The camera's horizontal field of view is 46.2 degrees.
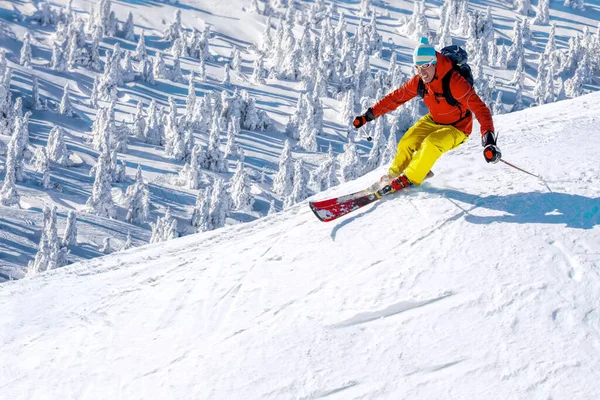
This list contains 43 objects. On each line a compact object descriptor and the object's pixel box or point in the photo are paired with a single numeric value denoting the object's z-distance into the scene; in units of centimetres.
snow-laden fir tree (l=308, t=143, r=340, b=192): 9069
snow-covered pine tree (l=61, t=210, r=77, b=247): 7012
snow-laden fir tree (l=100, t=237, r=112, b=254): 7212
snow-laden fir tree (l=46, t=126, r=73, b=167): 9006
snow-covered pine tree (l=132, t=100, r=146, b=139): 10325
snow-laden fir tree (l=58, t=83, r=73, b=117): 10525
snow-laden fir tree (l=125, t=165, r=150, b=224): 8112
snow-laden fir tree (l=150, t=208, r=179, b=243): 7306
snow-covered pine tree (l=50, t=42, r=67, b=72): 11800
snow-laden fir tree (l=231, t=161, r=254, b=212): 8488
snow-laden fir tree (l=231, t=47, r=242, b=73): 12850
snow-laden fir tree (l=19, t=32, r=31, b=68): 11706
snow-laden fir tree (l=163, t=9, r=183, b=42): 13725
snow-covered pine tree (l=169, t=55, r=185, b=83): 12275
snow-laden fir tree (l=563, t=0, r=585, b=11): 16208
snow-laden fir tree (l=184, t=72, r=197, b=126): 10654
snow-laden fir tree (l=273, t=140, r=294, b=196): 8900
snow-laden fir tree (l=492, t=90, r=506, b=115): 11011
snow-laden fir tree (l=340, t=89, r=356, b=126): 11331
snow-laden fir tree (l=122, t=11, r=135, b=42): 13538
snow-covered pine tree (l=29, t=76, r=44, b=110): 10612
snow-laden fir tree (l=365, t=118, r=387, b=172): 9419
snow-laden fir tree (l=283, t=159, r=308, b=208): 8500
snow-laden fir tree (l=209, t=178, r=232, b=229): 7850
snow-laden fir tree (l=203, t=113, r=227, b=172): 9650
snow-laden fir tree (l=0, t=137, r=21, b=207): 7869
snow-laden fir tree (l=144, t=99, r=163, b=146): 10312
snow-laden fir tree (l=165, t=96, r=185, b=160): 9831
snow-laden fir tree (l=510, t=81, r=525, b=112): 11592
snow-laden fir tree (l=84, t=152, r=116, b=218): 8081
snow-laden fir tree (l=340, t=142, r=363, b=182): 9294
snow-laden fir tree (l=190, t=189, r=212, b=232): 7825
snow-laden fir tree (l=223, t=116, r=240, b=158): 10094
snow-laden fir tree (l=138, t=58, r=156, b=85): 12021
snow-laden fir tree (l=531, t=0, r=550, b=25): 15425
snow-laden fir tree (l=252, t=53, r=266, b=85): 12425
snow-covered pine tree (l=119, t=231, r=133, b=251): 7156
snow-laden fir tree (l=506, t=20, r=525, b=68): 13050
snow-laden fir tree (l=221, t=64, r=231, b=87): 12194
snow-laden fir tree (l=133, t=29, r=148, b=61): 12519
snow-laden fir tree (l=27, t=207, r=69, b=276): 6494
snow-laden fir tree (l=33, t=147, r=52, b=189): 8494
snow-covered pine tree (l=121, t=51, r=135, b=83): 11850
